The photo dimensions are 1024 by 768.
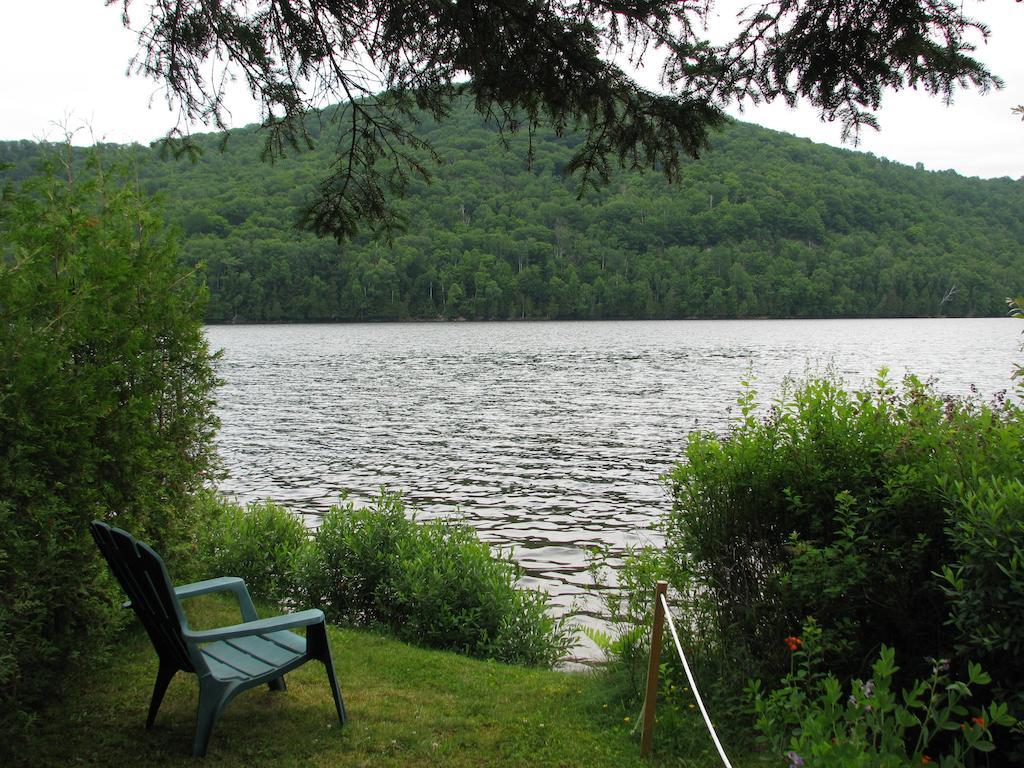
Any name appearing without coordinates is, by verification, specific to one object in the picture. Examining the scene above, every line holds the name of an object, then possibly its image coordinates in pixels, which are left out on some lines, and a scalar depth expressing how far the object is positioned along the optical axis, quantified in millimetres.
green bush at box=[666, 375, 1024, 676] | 3781
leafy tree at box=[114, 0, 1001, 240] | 4473
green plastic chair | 3734
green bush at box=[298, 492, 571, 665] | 6383
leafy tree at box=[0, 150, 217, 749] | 3740
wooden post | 3611
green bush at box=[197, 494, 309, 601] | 7148
